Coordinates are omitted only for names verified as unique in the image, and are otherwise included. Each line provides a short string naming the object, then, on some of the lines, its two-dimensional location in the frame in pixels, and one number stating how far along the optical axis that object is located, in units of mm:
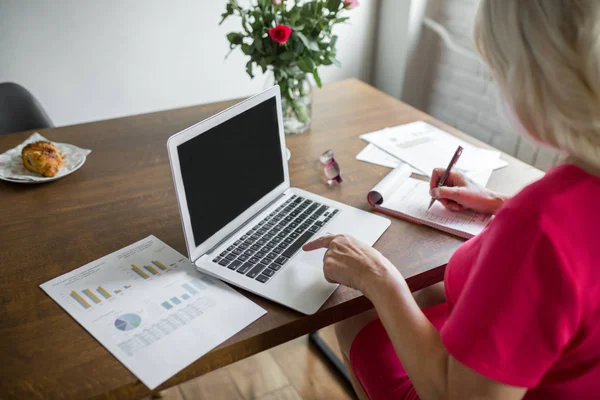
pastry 1272
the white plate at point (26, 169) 1274
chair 1722
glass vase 1422
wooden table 777
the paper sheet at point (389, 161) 1347
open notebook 1135
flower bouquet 1351
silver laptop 936
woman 644
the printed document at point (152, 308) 797
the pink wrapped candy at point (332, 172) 1312
